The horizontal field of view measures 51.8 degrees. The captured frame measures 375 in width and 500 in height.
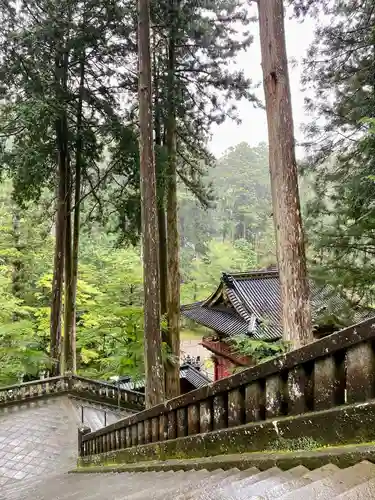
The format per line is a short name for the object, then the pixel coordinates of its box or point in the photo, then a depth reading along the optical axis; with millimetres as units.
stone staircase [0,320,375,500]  1482
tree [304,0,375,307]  7227
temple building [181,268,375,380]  11680
